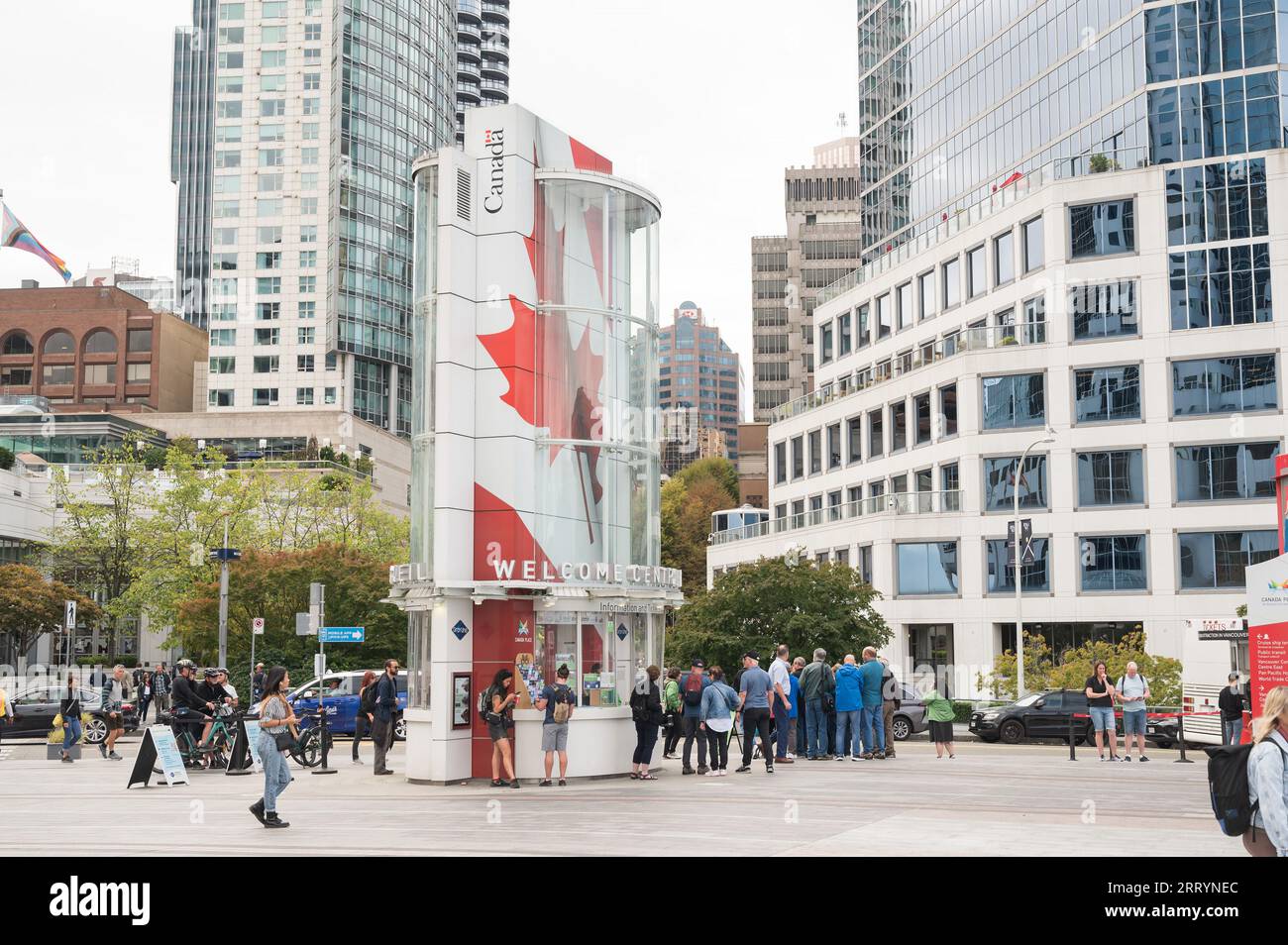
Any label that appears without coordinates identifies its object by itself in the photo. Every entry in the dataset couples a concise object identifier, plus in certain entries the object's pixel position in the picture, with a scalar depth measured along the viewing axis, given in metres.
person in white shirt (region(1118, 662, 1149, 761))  25.89
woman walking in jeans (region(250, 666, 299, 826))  15.28
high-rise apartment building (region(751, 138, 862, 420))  135.50
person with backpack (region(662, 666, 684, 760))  23.86
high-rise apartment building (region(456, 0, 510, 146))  154.25
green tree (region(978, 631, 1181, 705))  38.69
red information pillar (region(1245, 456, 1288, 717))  18.61
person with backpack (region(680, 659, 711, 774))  22.72
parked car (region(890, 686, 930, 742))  32.06
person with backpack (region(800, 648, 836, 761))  25.39
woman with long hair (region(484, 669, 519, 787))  19.86
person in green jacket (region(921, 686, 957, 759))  25.62
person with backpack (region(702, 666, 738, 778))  22.31
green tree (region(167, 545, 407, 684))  41.88
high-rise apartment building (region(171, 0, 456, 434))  115.44
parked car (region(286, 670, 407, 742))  32.38
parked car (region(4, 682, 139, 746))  32.16
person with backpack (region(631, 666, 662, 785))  21.05
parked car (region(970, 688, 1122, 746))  31.88
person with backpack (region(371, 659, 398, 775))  23.31
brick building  120.56
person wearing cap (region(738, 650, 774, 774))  22.98
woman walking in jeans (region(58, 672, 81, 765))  27.25
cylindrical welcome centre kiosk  20.67
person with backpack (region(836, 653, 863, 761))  25.22
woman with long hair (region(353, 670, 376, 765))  25.92
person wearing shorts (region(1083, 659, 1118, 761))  25.77
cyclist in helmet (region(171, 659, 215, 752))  23.86
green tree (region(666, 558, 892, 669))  36.62
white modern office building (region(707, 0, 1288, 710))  53.00
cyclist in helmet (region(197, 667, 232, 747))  24.39
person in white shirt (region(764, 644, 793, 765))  24.38
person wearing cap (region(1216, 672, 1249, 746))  25.09
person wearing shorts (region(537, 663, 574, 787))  20.03
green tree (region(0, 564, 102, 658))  54.98
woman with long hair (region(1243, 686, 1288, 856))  7.90
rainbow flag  77.06
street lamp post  43.12
